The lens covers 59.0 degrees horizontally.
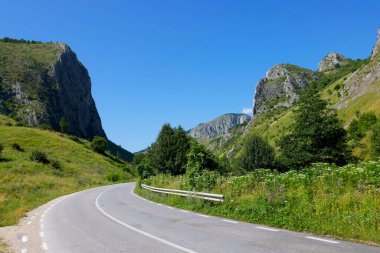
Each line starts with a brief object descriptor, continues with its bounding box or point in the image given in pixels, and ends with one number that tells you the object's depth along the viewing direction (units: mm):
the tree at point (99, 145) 95438
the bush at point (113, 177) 66250
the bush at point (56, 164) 57588
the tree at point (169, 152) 41656
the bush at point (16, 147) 63550
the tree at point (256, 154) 60972
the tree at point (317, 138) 41938
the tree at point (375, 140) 52438
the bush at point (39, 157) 56488
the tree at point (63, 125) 126312
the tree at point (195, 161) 19078
